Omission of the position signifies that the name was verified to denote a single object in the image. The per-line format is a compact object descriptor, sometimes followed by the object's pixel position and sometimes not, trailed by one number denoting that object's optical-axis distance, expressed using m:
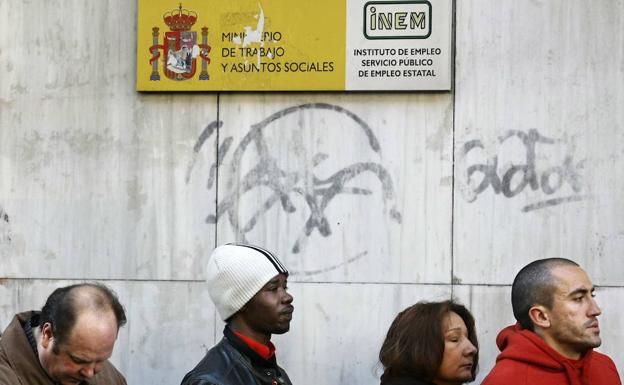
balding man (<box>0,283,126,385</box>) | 4.04
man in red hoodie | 4.78
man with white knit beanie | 4.87
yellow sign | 6.28
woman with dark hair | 5.12
